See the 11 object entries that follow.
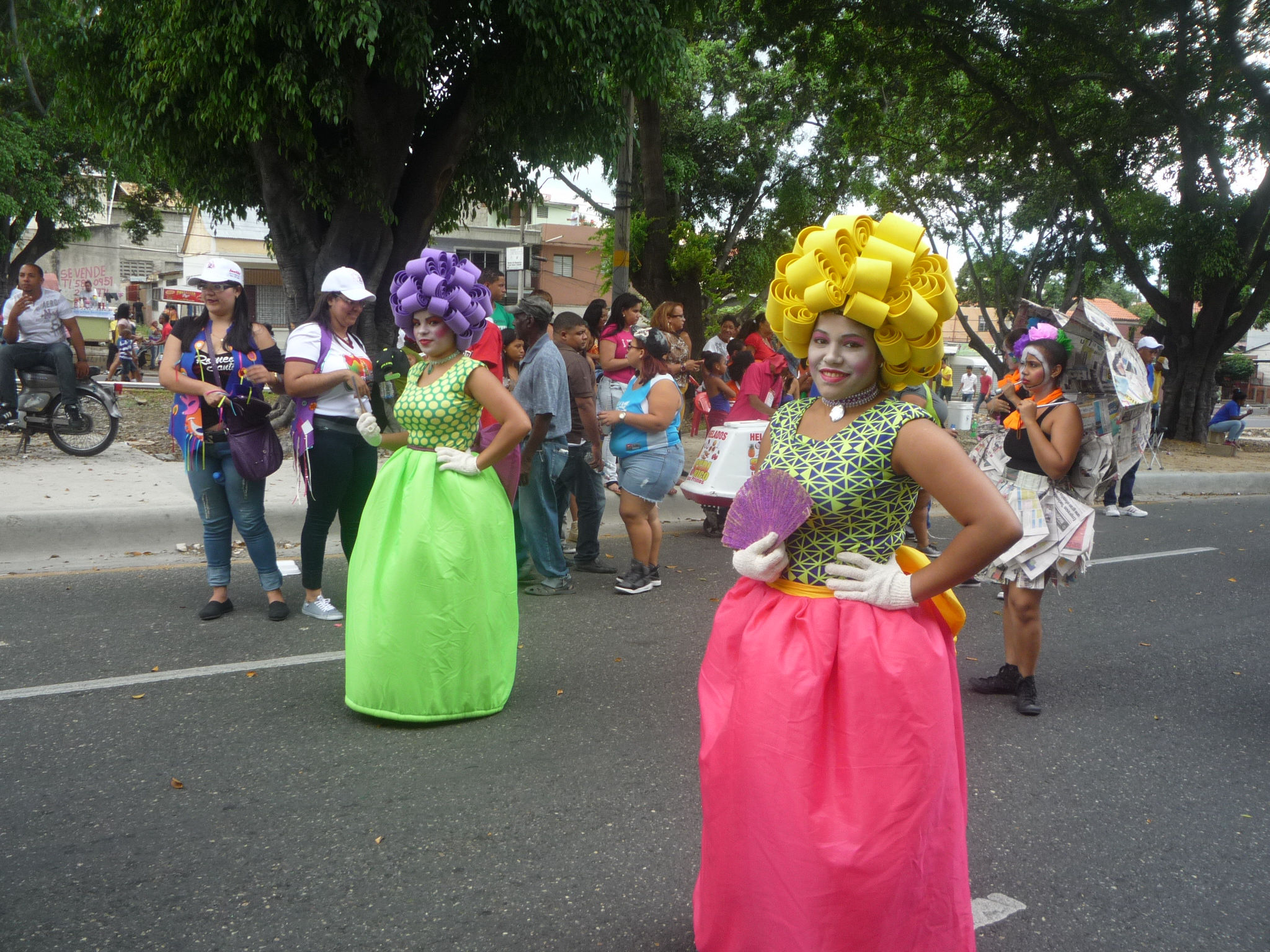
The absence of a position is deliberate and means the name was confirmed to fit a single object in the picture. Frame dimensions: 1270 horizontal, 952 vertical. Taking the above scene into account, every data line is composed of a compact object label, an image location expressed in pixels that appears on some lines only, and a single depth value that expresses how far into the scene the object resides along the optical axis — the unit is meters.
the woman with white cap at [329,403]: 5.36
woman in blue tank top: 6.57
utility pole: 11.68
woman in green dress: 4.16
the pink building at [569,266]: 47.97
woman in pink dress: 2.24
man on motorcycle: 10.34
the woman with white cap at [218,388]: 5.43
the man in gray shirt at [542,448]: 6.36
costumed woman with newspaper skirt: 4.73
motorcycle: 10.44
